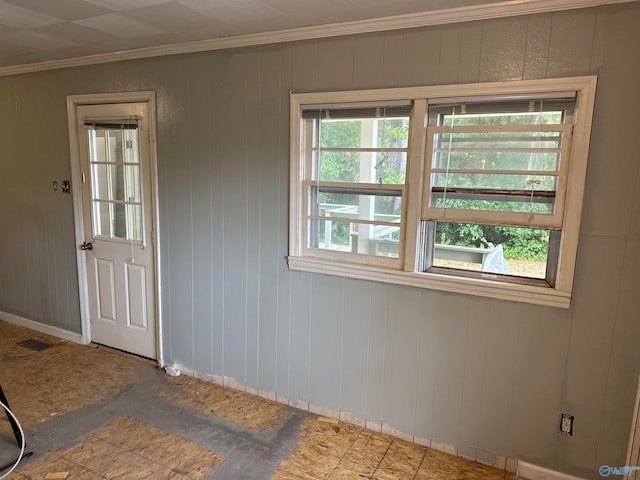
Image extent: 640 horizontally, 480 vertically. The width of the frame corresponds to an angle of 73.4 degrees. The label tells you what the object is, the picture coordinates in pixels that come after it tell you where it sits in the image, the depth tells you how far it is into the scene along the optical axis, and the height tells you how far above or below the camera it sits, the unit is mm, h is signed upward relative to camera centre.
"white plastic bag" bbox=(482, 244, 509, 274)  2328 -456
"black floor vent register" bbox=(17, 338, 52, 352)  3732 -1569
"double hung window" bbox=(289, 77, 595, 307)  2072 -46
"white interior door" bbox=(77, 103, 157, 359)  3291 -447
